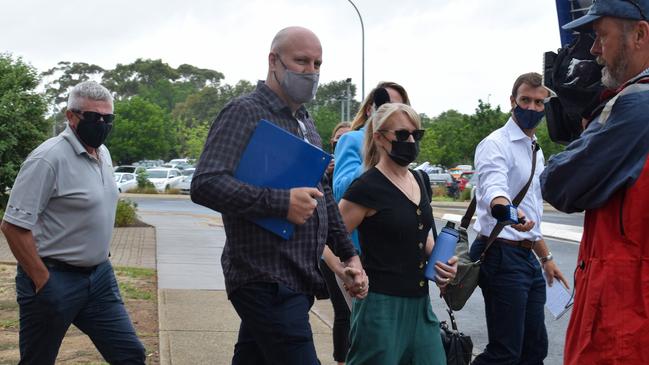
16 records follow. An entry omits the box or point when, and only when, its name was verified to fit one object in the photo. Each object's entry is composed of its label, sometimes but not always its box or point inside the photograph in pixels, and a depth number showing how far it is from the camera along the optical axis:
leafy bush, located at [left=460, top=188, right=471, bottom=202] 41.41
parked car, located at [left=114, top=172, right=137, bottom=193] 46.28
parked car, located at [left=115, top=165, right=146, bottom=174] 62.44
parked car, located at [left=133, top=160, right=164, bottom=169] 83.25
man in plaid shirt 3.70
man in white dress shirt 5.20
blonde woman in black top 4.38
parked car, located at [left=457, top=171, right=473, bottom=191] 47.34
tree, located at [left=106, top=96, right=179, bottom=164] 71.88
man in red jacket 2.85
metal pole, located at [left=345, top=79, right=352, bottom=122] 42.56
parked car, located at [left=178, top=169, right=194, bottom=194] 46.43
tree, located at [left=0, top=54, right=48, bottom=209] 19.28
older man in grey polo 4.38
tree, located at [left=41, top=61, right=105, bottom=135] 110.12
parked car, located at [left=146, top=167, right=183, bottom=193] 48.75
